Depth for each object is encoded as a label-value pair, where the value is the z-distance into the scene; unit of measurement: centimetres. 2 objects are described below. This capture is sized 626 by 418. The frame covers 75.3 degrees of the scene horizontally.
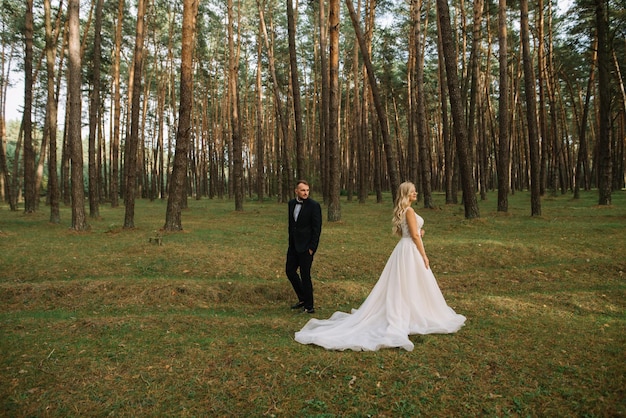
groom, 654
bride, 555
